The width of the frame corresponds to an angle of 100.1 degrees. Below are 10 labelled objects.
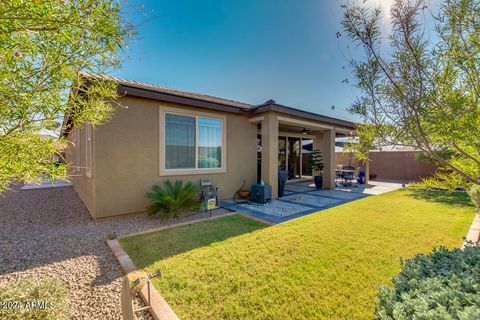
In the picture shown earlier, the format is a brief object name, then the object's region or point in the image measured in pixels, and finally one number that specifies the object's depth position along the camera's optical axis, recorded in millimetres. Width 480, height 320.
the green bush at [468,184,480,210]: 3028
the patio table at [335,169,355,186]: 13171
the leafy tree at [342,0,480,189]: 2205
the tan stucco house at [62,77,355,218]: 6117
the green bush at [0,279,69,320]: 1889
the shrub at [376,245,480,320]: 1315
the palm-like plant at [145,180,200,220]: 6078
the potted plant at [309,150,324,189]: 11852
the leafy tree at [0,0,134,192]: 1743
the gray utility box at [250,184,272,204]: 8148
